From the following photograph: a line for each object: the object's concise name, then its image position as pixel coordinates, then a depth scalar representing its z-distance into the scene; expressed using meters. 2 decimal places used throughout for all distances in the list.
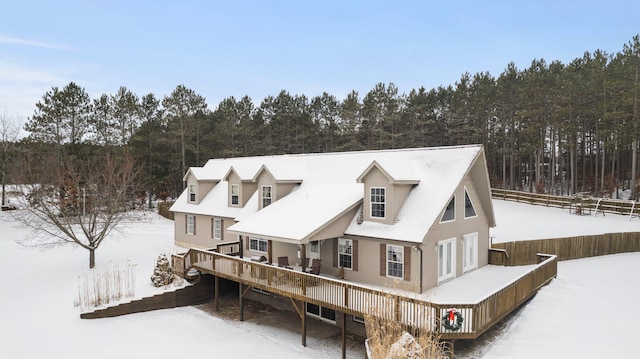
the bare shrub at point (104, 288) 15.51
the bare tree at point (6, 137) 36.44
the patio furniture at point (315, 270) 15.02
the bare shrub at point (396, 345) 8.03
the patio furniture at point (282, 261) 16.23
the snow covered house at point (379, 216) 14.03
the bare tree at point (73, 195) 20.61
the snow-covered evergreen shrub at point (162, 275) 17.22
